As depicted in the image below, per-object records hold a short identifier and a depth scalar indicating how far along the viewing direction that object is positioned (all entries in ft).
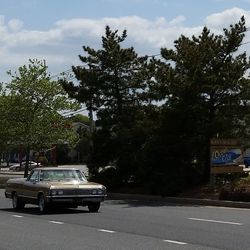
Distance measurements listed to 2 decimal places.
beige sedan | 59.16
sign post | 83.15
